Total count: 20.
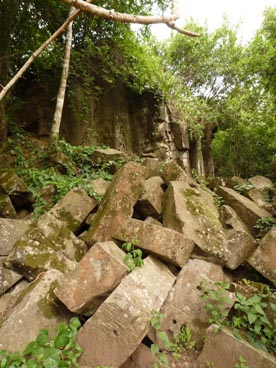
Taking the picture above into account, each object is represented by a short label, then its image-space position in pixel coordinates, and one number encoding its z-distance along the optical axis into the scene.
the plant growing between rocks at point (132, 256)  2.77
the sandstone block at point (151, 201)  3.96
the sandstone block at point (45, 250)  3.06
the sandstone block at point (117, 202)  3.47
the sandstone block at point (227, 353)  2.21
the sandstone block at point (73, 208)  3.85
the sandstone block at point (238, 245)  3.39
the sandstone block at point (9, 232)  3.45
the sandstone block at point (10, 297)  2.84
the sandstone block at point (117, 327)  2.25
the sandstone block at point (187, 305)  2.67
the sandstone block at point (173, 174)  4.84
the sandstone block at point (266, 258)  3.20
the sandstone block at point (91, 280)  2.46
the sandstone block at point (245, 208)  4.21
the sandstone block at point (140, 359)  2.37
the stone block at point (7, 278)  3.02
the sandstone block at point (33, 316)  2.29
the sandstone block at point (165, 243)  3.00
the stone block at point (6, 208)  4.18
